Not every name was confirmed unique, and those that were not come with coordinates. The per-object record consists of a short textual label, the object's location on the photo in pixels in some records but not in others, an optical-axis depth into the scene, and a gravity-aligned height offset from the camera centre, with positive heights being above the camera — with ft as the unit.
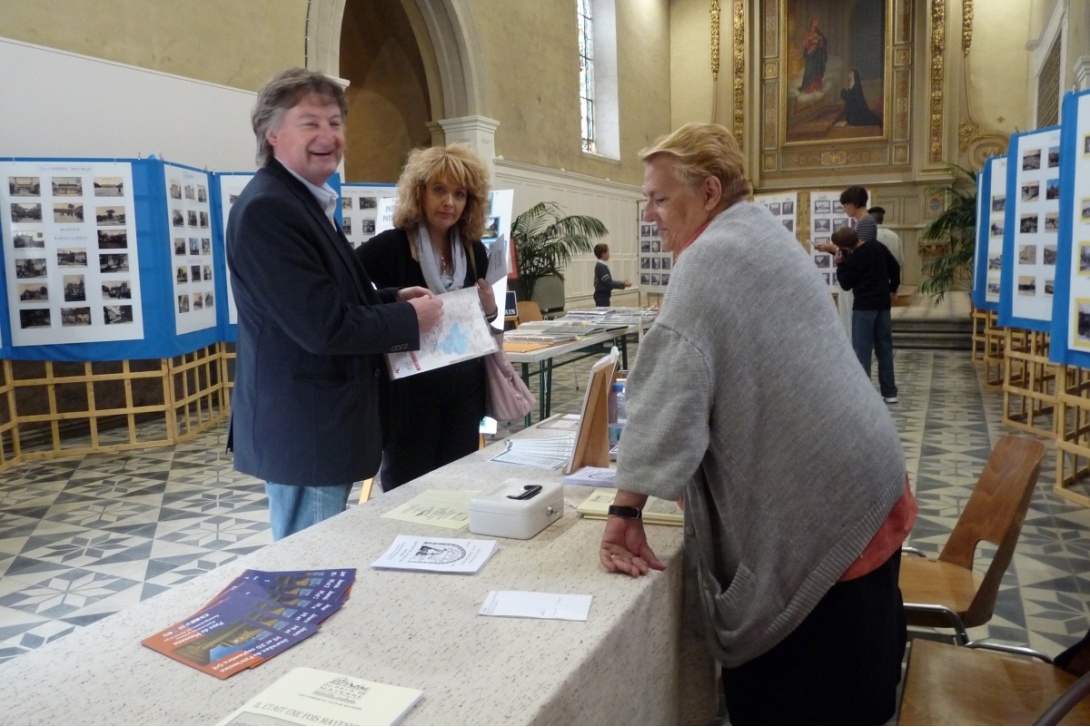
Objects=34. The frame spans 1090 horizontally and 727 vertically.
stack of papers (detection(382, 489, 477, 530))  6.37 -1.76
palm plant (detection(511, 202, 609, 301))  33.60 +1.59
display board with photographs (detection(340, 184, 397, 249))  24.39 +2.43
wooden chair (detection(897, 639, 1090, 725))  5.60 -2.95
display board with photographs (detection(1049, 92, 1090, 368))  13.37 +0.44
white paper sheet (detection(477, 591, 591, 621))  4.75 -1.86
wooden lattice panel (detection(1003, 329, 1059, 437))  19.29 -2.81
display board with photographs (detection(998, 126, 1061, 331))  17.22 +0.91
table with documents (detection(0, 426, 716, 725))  3.85 -1.88
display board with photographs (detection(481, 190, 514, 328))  18.63 +1.69
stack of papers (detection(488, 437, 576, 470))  8.12 -1.70
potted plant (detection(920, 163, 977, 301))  36.42 +1.87
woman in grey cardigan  4.80 -1.04
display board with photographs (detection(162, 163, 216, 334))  19.69 +1.17
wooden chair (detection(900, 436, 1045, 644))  6.77 -2.42
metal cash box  6.04 -1.66
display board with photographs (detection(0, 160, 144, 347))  17.72 +1.05
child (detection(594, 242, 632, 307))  33.42 -0.02
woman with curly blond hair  8.33 +0.20
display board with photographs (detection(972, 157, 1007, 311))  23.12 +1.19
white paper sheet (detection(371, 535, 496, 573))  5.45 -1.80
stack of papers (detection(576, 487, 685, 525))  6.36 -1.79
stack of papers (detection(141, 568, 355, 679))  4.26 -1.82
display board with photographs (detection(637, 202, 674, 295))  38.52 +0.80
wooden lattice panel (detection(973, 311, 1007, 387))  27.22 -2.67
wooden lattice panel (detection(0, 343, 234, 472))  19.17 -2.71
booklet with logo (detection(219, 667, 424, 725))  3.67 -1.87
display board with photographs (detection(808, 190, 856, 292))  33.42 +2.45
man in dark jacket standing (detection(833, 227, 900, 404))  22.43 -0.32
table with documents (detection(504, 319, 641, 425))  15.81 -1.19
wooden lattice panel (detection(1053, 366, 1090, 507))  14.66 -3.13
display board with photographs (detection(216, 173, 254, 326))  21.81 +2.83
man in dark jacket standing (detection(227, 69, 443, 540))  6.02 -0.21
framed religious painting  54.95 +13.96
